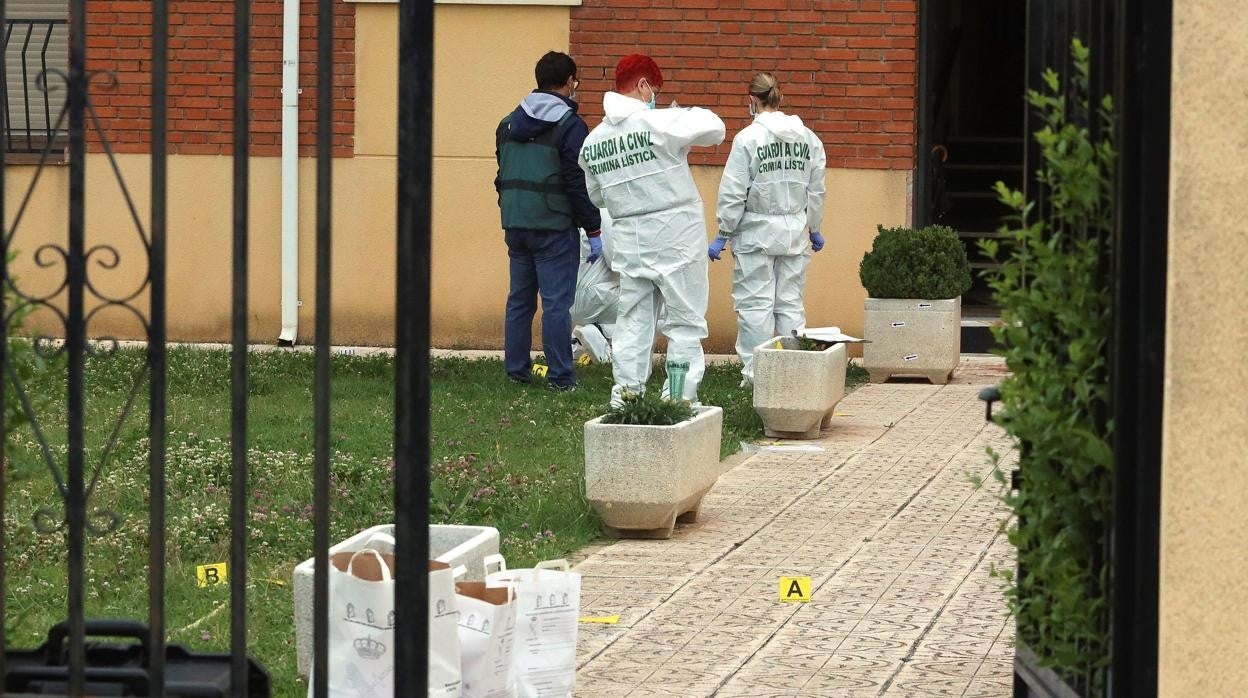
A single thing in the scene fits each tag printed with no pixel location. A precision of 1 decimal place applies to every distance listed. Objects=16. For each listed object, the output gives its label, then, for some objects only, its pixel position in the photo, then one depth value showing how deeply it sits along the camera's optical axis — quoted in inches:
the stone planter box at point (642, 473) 595.5
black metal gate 263.1
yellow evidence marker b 533.6
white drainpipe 1173.1
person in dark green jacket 941.8
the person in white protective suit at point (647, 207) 796.6
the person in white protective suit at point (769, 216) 954.7
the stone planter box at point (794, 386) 833.5
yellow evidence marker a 525.7
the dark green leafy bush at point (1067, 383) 299.1
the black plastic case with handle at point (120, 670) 278.1
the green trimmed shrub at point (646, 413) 611.5
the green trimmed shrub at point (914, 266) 1026.7
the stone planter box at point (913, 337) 1032.2
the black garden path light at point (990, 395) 338.3
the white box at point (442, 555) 416.2
